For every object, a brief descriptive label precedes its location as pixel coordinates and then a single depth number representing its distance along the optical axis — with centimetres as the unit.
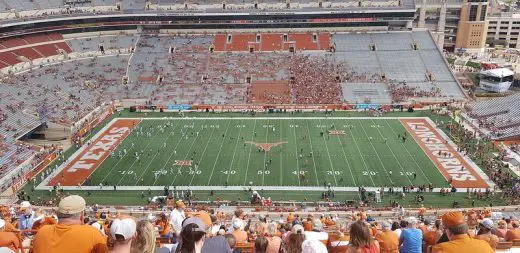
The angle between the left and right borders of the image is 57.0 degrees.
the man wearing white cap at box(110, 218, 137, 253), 449
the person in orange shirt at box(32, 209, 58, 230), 854
